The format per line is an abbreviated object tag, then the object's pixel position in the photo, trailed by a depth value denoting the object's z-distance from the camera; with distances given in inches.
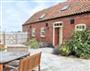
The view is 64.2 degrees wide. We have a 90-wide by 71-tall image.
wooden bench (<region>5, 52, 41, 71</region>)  88.4
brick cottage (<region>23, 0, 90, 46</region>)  228.2
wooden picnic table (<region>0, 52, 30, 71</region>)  92.1
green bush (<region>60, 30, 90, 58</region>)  185.6
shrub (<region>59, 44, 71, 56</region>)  192.7
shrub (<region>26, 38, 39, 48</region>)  284.1
